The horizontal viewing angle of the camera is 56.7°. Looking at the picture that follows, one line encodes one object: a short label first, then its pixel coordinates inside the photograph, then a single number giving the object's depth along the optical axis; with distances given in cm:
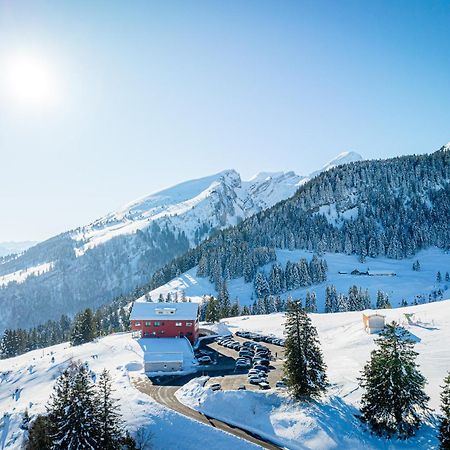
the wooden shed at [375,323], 7256
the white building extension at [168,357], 6956
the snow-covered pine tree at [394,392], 3972
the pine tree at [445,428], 3309
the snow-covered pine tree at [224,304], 13164
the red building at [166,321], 8925
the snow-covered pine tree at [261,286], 17880
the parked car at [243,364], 6844
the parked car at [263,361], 6736
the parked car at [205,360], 7306
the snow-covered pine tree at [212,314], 11062
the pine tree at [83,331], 11244
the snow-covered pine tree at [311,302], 15146
